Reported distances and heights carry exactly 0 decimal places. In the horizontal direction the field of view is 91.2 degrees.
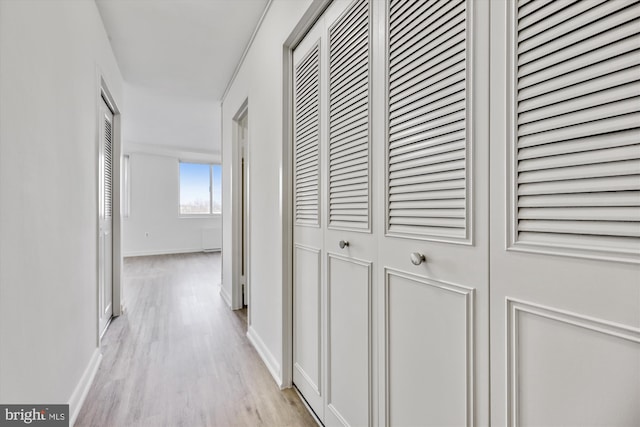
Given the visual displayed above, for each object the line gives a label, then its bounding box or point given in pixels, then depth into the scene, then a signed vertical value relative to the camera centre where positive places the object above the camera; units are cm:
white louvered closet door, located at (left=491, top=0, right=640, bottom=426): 55 +0
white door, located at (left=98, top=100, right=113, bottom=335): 272 -3
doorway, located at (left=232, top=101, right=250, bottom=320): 351 -1
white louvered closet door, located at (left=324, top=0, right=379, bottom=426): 125 -1
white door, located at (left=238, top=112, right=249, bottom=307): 356 +0
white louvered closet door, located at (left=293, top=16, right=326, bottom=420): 162 -5
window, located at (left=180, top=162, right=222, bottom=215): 818 +69
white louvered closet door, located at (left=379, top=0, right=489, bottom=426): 80 -1
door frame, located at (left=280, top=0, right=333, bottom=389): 193 +3
